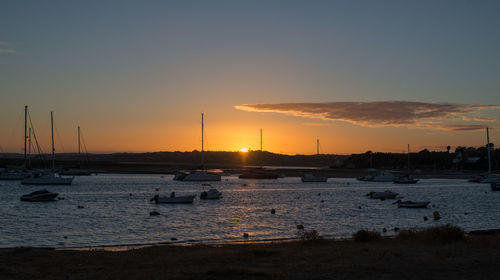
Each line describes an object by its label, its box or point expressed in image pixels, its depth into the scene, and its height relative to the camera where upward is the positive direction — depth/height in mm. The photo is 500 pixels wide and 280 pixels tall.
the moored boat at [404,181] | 122719 -5538
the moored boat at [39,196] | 58688 -3836
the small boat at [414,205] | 53500 -5040
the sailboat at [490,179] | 122638 -5415
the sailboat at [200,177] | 123438 -3764
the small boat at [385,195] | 69312 -5083
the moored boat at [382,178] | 136625 -5218
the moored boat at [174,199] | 57469 -4366
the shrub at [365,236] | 24734 -3901
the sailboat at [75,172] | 150000 -2422
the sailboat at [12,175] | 114112 -2357
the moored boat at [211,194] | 64938 -4387
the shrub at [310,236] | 24781 -3877
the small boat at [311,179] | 131750 -5021
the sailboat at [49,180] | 95312 -3046
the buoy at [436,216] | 42219 -4959
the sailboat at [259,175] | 150500 -4329
